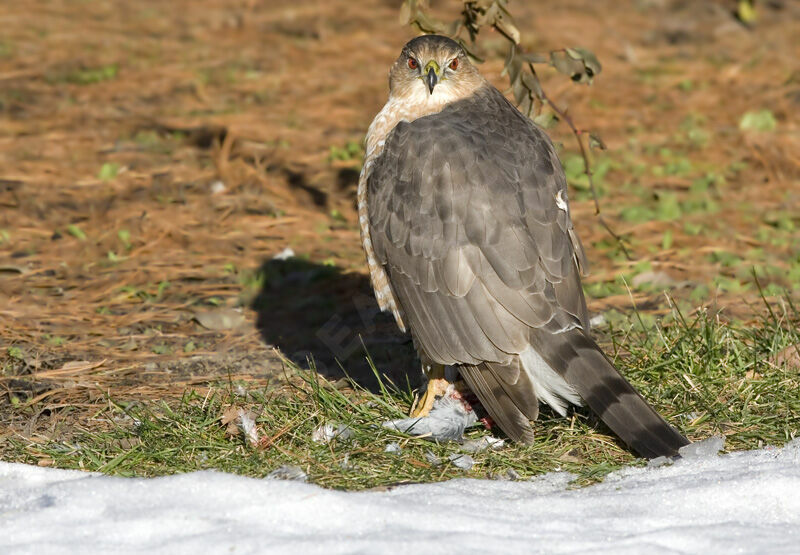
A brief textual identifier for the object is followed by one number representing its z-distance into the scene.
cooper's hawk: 8.04
